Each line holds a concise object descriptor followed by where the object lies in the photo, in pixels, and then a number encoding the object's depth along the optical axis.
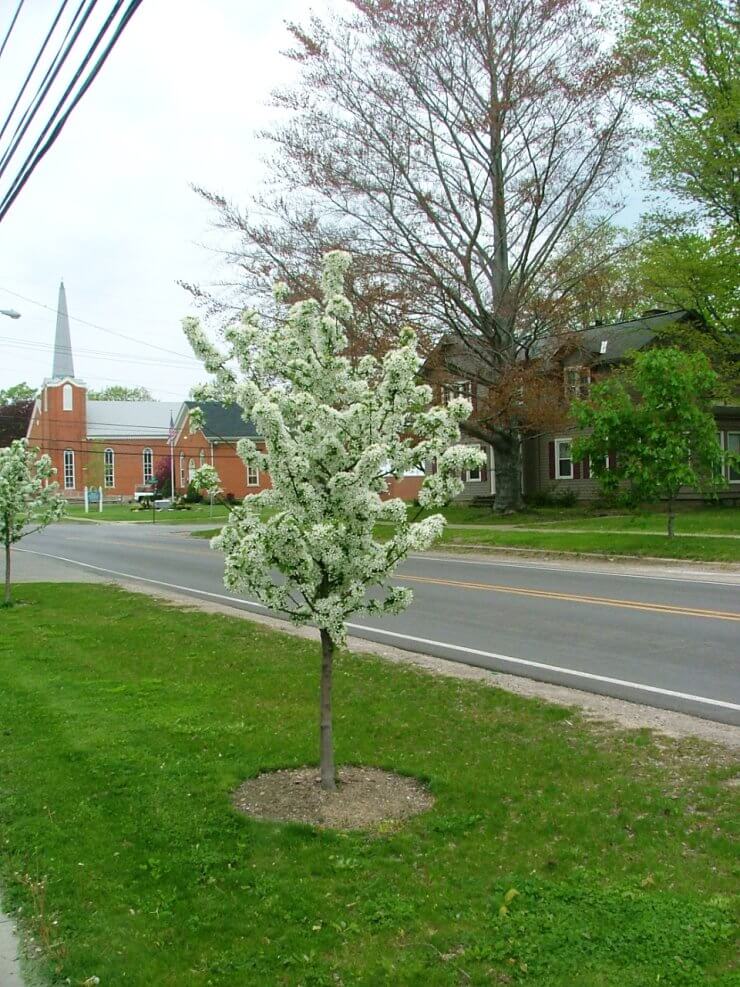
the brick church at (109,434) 74.69
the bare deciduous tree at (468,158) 28.39
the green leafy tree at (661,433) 20.89
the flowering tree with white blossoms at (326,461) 5.70
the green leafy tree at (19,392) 107.69
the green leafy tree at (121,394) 116.88
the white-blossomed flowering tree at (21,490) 16.03
